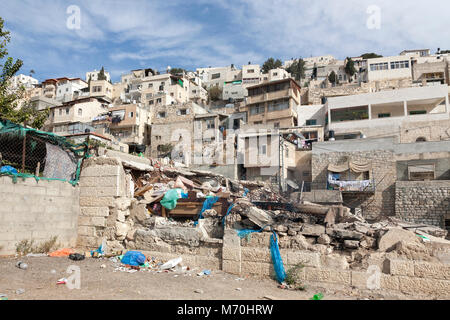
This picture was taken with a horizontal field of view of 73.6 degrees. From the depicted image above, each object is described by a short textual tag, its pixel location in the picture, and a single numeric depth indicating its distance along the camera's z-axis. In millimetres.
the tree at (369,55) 68375
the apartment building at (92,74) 74356
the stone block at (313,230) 6743
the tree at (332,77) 53044
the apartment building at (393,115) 26047
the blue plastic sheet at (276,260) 6446
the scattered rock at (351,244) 6391
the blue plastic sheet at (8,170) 7285
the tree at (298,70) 66000
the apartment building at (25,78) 74406
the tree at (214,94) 54219
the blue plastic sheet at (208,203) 8609
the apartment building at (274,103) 33750
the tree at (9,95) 10240
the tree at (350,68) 55375
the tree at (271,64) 71000
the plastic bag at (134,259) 7500
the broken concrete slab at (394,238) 6191
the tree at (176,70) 73575
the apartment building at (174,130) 34141
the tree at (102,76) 59391
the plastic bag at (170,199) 9195
